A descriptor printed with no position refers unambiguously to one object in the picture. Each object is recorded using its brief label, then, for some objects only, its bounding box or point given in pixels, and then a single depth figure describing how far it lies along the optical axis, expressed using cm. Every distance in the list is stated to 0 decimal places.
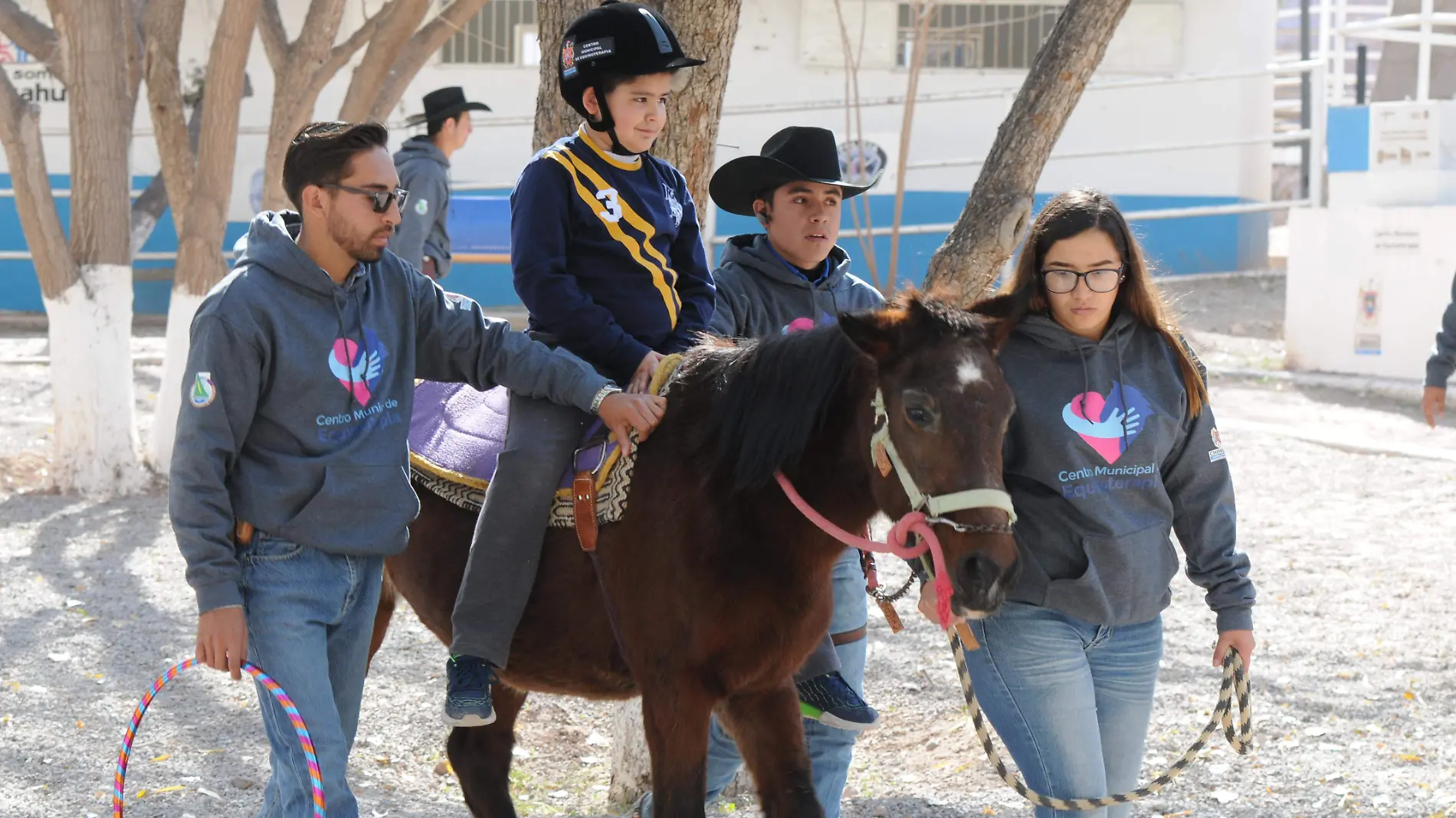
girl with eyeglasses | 632
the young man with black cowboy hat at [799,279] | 809
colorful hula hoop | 577
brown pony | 610
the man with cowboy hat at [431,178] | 1612
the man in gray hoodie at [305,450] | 588
